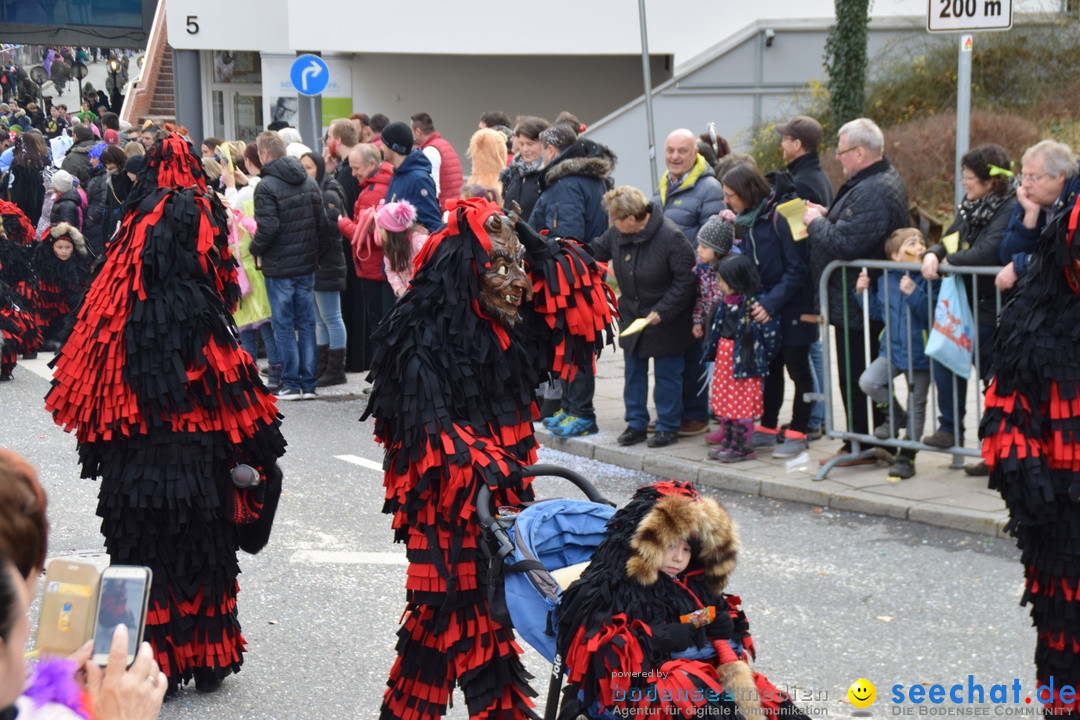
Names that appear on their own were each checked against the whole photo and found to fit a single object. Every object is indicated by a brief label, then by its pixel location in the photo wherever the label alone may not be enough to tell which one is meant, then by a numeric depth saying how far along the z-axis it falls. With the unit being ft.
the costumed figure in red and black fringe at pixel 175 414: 15.53
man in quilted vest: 38.17
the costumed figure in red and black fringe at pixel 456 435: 12.96
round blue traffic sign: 49.14
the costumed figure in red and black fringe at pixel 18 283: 40.91
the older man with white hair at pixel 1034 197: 18.65
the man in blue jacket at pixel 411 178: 32.99
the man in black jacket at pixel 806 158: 27.37
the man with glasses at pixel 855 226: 24.98
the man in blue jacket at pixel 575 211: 30.07
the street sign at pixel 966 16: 26.25
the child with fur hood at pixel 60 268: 42.14
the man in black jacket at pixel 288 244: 33.68
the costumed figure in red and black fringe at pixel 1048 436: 13.37
